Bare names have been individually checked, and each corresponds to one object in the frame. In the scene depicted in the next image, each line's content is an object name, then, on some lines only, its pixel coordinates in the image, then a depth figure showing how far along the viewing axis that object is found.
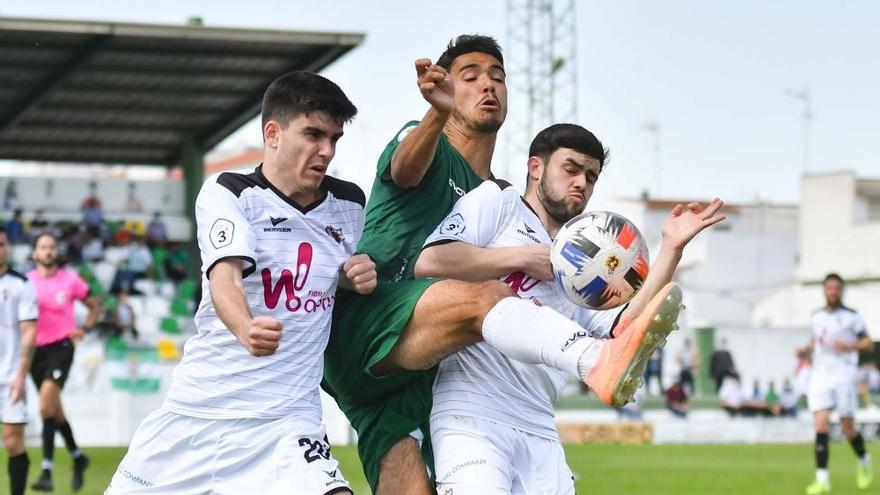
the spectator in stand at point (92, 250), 32.38
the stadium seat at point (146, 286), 31.92
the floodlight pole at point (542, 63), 44.62
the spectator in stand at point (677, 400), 31.95
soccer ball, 5.84
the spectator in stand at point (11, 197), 34.62
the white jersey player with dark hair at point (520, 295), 6.10
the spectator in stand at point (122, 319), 27.48
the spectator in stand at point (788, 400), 35.28
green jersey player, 5.48
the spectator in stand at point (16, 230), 31.22
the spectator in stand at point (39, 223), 29.62
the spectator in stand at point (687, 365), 35.10
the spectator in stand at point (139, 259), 32.56
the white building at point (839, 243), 50.81
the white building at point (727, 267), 61.25
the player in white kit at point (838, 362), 17.14
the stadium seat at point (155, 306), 30.67
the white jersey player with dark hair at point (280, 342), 5.50
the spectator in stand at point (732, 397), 33.26
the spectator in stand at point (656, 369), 35.66
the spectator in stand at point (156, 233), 34.53
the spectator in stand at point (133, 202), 36.09
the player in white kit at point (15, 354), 11.53
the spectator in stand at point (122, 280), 30.84
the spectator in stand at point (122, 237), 33.91
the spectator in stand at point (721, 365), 35.00
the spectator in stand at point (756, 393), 35.56
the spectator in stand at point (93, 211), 33.51
